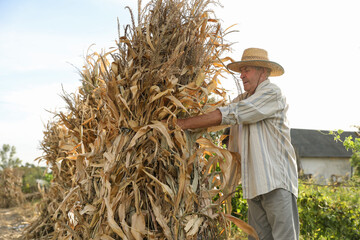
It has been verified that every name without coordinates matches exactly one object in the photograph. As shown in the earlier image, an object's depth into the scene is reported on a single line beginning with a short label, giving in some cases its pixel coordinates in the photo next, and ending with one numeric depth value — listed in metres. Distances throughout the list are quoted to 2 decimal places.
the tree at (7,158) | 13.56
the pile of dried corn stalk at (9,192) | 10.05
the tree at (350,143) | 3.38
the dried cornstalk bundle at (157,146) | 2.04
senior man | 2.26
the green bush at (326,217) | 4.14
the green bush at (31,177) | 12.38
